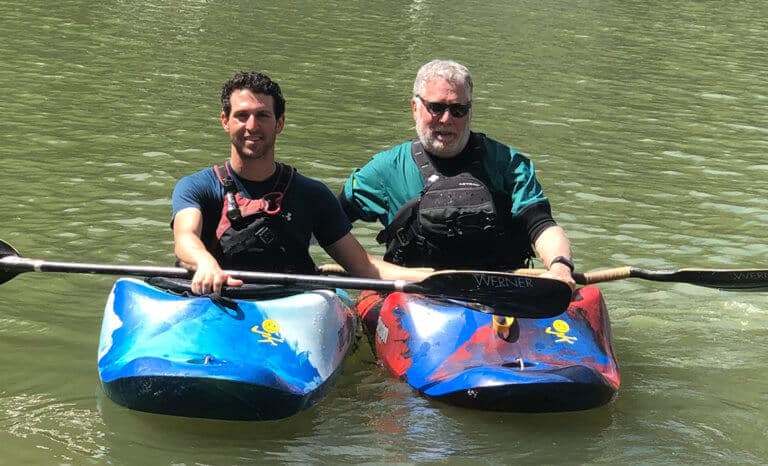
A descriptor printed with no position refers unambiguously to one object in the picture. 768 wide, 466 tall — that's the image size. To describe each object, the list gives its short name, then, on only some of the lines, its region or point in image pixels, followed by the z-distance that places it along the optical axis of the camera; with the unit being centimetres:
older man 542
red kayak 464
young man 498
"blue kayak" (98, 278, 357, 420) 439
